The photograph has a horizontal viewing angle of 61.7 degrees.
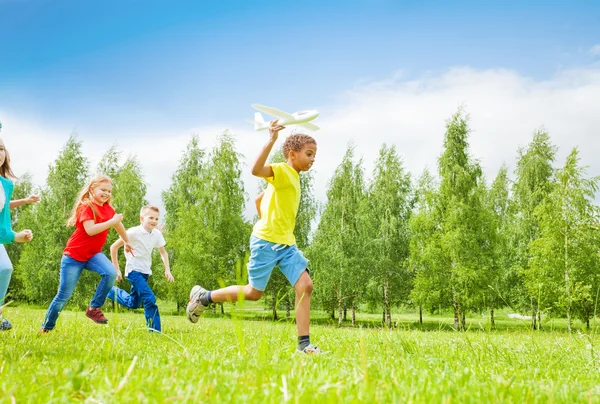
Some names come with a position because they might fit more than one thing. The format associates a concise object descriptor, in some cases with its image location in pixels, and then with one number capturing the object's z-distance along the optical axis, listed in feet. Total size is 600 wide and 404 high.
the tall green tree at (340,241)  104.58
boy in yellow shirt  17.21
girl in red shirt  22.56
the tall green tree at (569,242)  86.63
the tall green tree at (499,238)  105.19
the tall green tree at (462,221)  101.04
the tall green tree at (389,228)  113.50
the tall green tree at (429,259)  103.24
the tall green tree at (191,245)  106.01
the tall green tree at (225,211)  109.50
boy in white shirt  25.71
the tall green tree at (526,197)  120.16
